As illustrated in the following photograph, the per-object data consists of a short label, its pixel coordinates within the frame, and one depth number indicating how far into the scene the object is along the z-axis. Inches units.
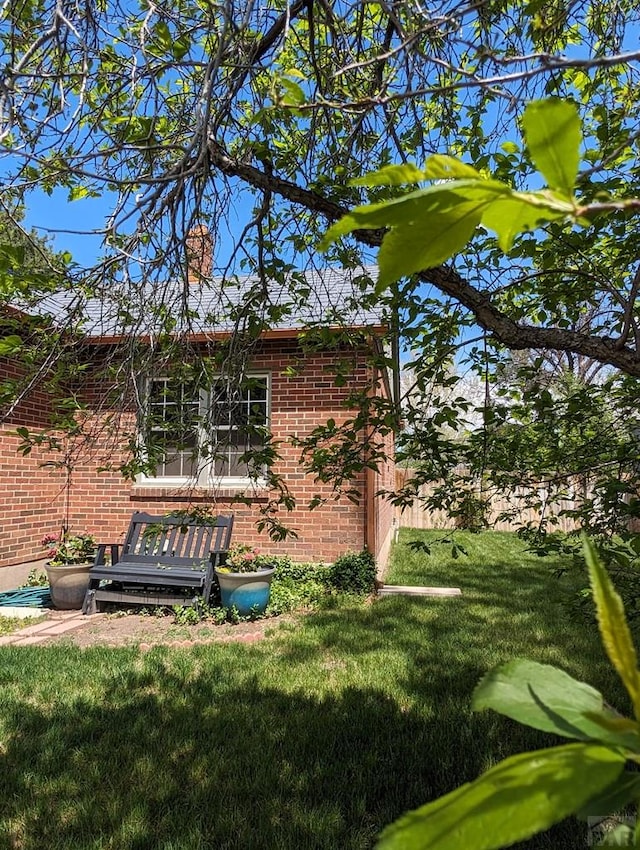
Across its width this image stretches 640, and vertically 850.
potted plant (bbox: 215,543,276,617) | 260.4
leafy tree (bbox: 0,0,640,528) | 101.3
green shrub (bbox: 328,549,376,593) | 283.3
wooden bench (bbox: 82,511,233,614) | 271.1
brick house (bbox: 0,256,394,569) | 292.6
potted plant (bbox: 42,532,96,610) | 280.4
